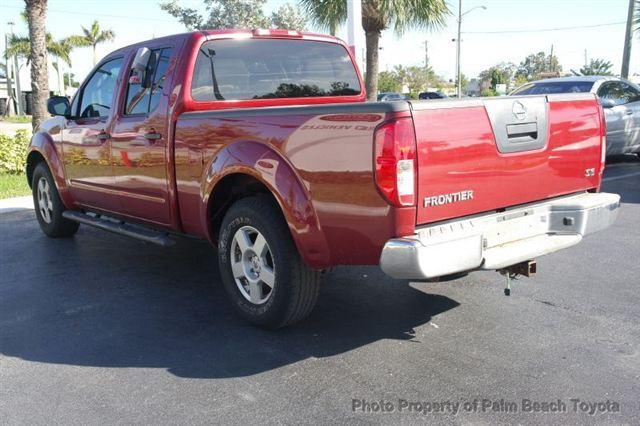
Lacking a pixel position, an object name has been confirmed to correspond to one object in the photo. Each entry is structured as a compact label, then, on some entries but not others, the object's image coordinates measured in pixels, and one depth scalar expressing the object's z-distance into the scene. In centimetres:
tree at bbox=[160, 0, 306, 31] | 1882
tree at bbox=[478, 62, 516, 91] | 6346
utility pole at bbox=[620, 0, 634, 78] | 1944
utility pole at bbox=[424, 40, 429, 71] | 7544
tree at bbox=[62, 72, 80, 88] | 8553
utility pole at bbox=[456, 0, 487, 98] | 4494
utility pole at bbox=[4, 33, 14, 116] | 5297
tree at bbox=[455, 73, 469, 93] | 6864
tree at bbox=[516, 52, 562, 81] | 9205
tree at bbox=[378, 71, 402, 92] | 6166
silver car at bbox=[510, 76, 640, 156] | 1095
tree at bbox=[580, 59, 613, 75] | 4619
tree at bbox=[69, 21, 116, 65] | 5419
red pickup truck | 326
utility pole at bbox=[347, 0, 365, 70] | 968
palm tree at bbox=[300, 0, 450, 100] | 1312
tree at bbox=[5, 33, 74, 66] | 4428
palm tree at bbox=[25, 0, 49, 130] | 1296
